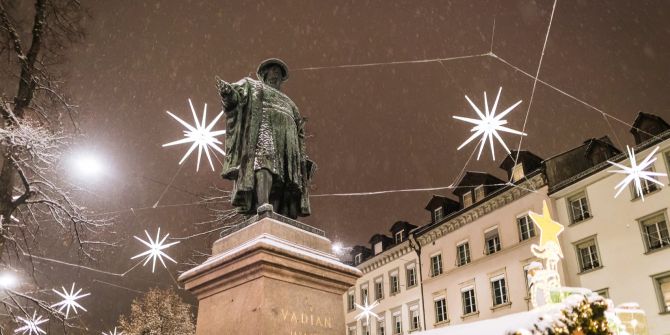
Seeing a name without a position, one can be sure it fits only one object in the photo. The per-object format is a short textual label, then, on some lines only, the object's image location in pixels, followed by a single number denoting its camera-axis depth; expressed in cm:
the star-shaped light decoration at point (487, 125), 1025
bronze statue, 707
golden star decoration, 726
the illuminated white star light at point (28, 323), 1173
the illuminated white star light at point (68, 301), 1662
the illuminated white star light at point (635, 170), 1320
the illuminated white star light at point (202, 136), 1002
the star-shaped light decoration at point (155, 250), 1383
